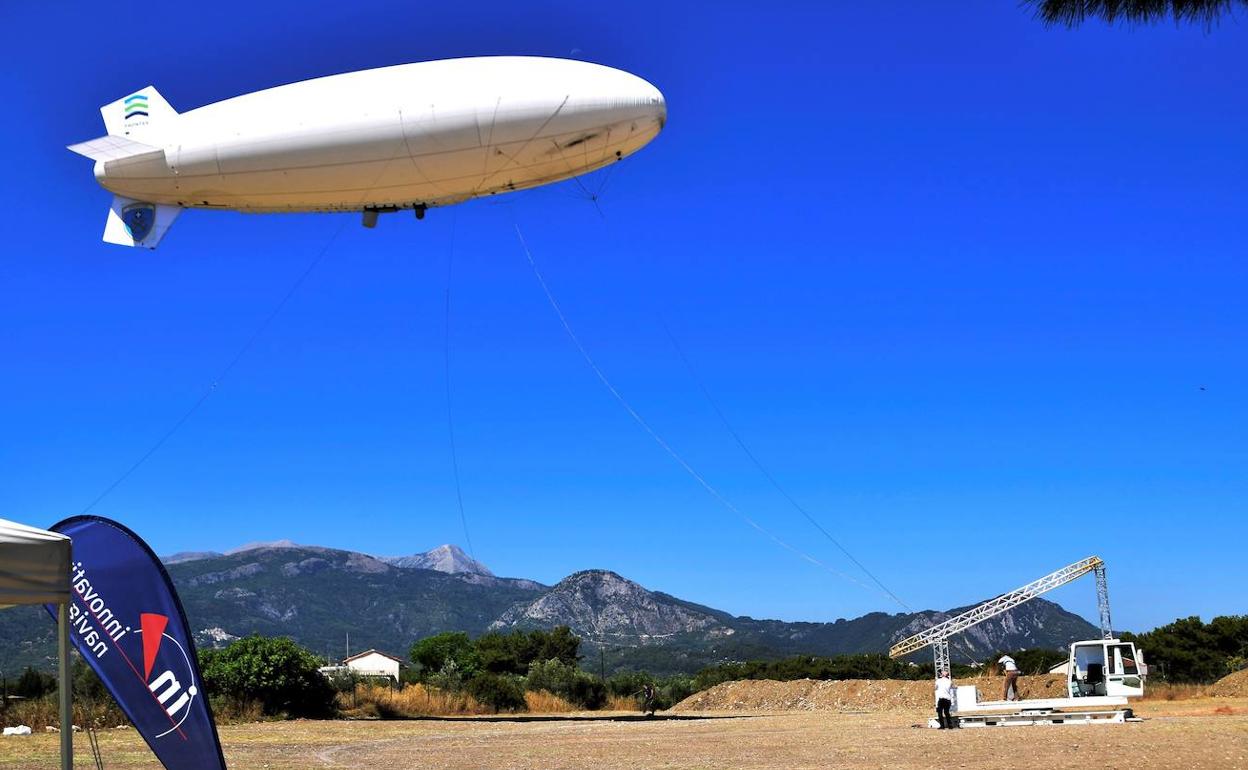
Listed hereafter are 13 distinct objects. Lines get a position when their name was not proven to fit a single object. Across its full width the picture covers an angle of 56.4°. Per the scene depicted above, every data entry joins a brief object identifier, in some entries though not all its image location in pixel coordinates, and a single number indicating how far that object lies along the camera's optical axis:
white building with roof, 78.18
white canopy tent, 9.64
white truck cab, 29.41
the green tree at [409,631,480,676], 61.78
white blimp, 24.70
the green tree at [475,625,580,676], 65.00
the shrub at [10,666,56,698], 41.41
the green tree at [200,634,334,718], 37.34
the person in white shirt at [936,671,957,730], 27.41
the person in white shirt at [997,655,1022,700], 30.36
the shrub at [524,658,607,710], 50.56
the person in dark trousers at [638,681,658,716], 41.06
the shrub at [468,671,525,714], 45.75
